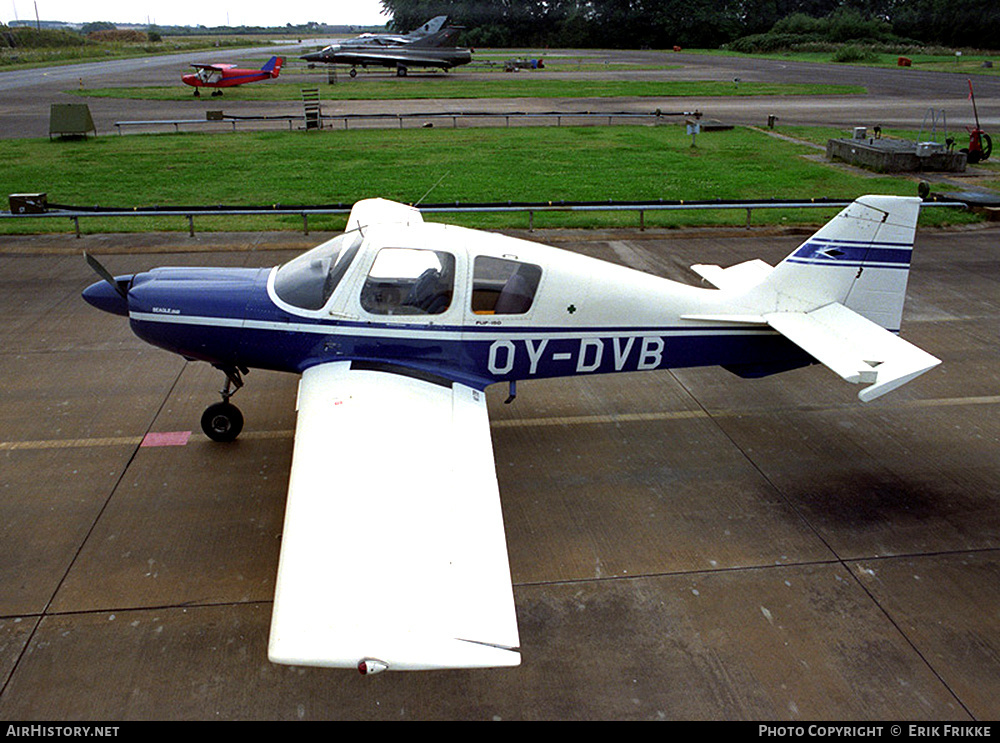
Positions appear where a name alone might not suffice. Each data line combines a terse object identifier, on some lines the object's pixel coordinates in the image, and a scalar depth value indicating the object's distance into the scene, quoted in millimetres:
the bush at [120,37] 140375
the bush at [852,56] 72875
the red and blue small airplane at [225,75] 46250
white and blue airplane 5754
